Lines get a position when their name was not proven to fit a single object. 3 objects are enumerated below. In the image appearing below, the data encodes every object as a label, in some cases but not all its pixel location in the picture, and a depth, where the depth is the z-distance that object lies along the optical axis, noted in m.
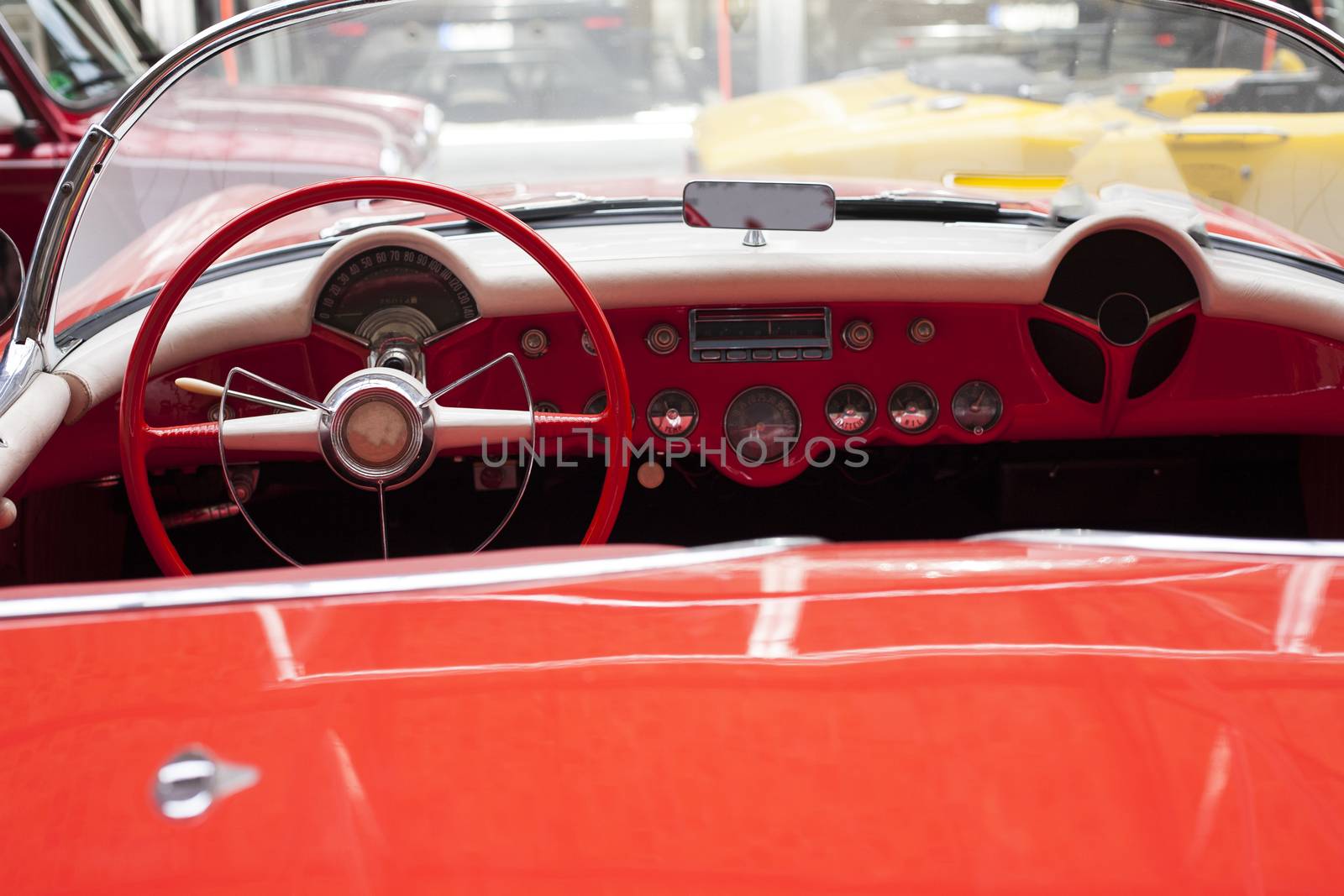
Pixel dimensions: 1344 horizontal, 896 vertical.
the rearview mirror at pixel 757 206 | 1.81
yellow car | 2.40
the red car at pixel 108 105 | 3.60
